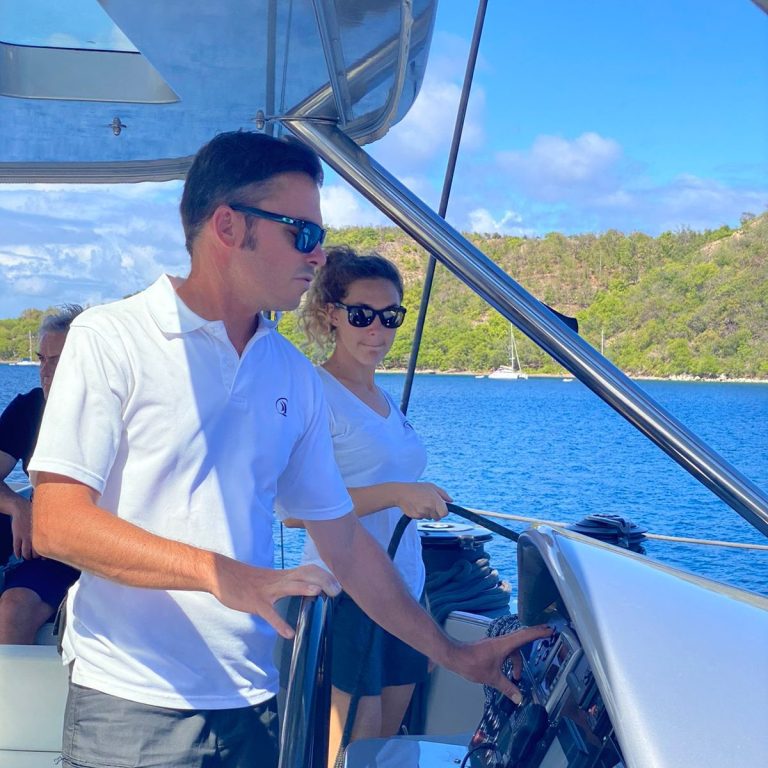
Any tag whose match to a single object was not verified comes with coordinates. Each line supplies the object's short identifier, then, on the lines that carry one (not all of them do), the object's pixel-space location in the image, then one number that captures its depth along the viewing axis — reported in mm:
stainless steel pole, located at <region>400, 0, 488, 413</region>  3125
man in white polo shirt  1361
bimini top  2404
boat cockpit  904
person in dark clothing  2924
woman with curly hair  2391
